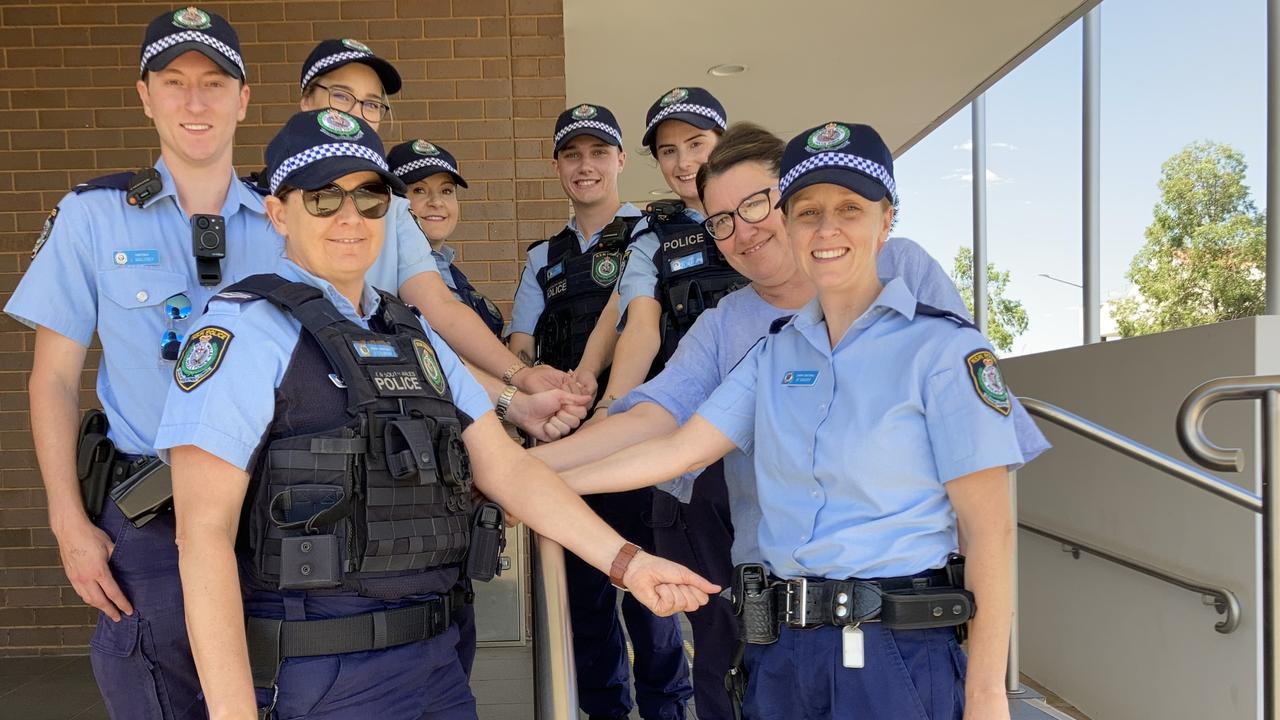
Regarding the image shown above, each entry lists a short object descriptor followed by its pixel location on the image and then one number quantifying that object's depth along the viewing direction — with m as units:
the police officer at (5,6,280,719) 1.81
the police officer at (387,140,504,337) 3.39
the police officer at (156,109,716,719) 1.51
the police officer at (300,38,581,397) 2.56
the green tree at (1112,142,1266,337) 4.85
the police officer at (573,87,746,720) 2.60
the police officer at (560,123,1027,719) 1.62
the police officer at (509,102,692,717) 3.27
